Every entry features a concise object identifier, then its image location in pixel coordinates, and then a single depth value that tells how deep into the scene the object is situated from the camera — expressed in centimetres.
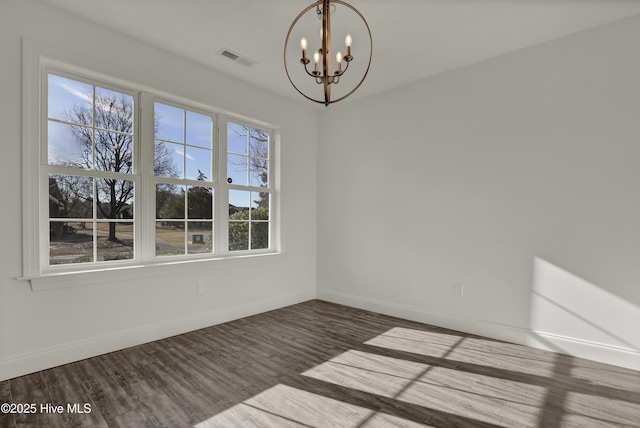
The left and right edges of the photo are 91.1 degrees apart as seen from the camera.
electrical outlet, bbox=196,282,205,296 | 337
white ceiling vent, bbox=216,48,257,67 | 313
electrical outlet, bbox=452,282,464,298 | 340
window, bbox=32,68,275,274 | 261
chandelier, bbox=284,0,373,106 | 197
